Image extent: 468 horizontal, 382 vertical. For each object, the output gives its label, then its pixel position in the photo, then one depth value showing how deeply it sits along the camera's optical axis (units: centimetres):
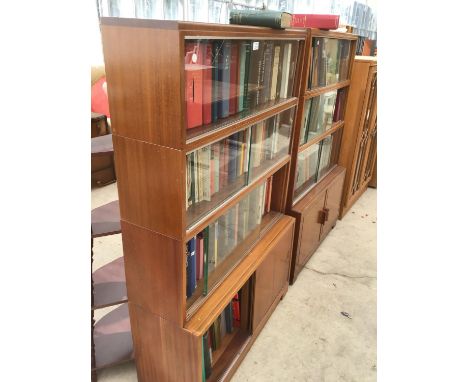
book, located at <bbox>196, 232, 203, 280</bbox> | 145
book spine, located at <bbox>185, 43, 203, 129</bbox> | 117
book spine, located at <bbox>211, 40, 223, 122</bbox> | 128
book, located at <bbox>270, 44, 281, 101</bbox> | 166
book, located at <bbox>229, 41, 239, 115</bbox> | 137
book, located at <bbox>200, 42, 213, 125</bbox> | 124
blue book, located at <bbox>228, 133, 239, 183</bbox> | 154
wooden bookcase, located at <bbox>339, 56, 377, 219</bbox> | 285
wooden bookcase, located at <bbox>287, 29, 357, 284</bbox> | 207
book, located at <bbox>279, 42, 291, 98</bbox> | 174
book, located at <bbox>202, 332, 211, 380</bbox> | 164
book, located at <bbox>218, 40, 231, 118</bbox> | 132
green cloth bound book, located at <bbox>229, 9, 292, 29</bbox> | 143
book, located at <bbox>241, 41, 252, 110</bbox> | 143
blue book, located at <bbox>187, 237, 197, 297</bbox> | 140
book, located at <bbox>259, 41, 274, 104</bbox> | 159
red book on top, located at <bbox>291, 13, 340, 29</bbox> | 196
